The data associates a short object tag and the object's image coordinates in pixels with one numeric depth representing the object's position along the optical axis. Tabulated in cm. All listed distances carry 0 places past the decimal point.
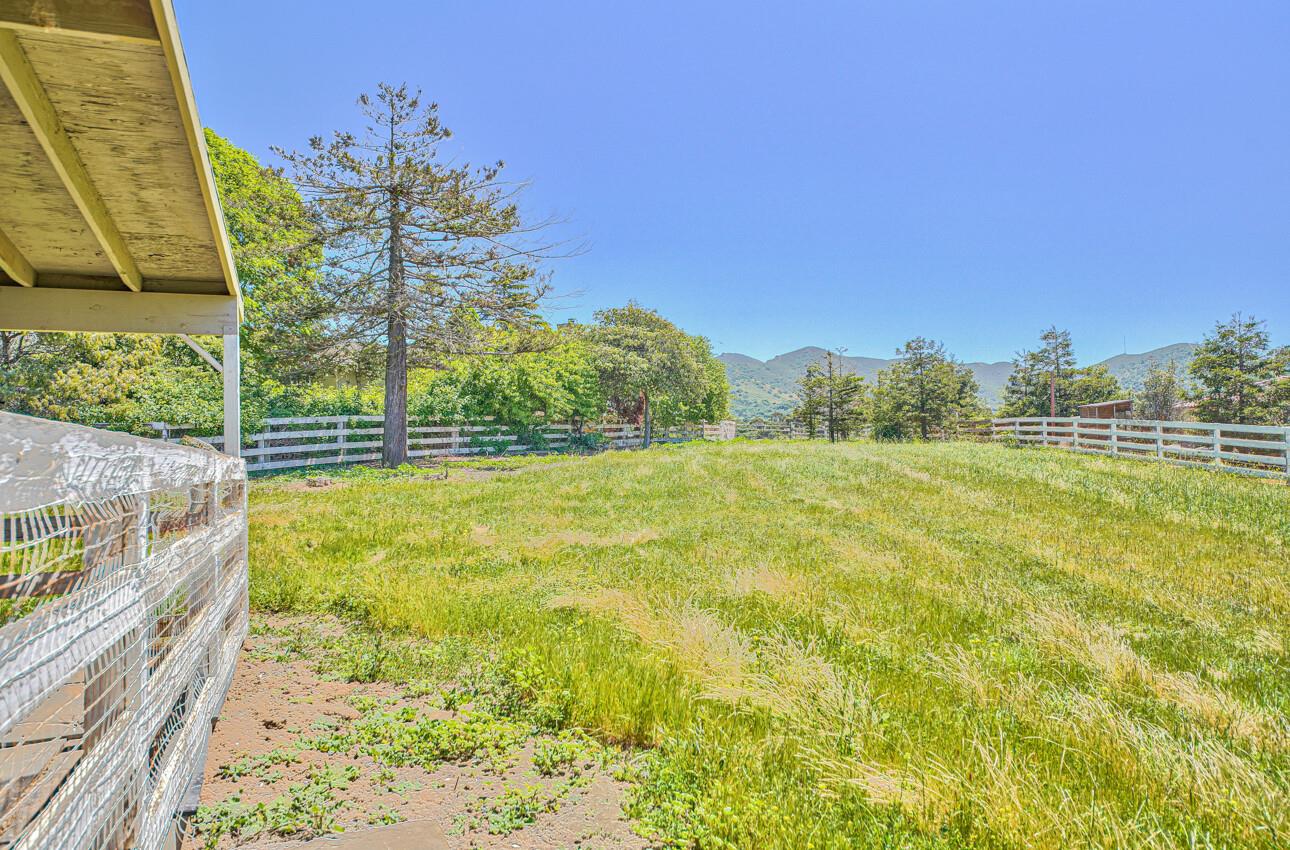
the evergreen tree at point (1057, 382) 4809
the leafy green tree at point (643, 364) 2972
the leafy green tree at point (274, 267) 1355
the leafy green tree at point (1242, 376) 3591
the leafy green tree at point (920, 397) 3884
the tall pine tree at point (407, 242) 1346
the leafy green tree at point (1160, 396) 4675
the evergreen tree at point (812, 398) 3866
